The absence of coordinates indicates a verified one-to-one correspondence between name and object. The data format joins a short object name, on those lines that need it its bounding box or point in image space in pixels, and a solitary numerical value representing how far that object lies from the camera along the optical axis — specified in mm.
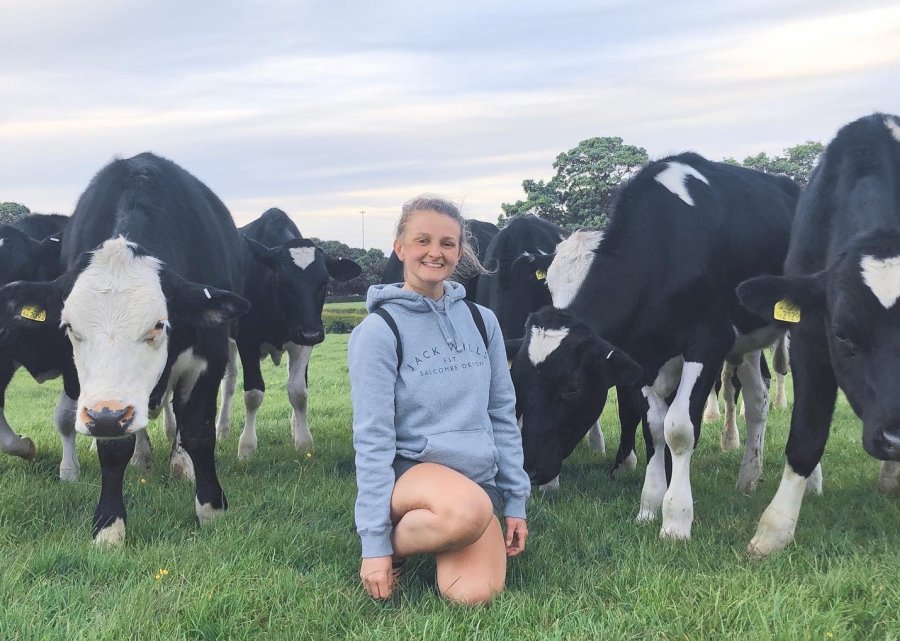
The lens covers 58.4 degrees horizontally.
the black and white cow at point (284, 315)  8508
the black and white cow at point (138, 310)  4430
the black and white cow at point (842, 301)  3963
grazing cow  5320
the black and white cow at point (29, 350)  6781
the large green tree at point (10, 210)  40947
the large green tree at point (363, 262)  33250
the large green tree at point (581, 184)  36312
